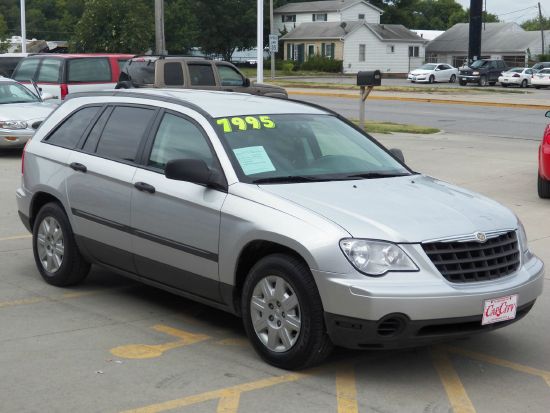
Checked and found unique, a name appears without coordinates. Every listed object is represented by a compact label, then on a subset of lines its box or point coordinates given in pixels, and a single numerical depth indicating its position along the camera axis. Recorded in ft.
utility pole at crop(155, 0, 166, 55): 107.04
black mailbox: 57.52
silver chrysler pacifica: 16.97
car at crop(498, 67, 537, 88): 186.50
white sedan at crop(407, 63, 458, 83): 197.98
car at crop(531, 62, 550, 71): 195.19
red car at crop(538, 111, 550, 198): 39.33
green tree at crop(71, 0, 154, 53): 115.24
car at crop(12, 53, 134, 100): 69.31
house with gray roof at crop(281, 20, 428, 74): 275.59
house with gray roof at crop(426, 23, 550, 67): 307.37
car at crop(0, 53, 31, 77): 89.76
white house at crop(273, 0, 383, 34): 301.30
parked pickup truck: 65.36
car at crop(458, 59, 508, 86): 188.96
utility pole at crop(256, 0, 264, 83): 109.70
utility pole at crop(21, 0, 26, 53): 142.61
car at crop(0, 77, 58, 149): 54.13
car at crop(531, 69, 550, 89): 183.76
